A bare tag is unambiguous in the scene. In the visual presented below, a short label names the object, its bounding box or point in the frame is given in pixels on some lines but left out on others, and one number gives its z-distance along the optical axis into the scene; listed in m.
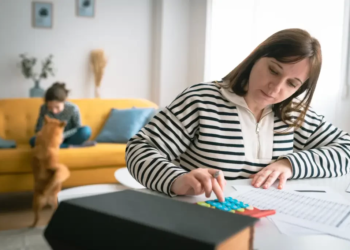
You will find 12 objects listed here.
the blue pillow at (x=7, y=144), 2.87
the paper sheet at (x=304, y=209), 0.67
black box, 0.36
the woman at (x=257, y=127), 1.02
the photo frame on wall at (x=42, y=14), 3.86
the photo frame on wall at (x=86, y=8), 4.00
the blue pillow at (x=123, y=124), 3.28
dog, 2.42
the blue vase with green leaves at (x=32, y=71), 3.69
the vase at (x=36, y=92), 3.67
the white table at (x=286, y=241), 0.56
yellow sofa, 2.72
